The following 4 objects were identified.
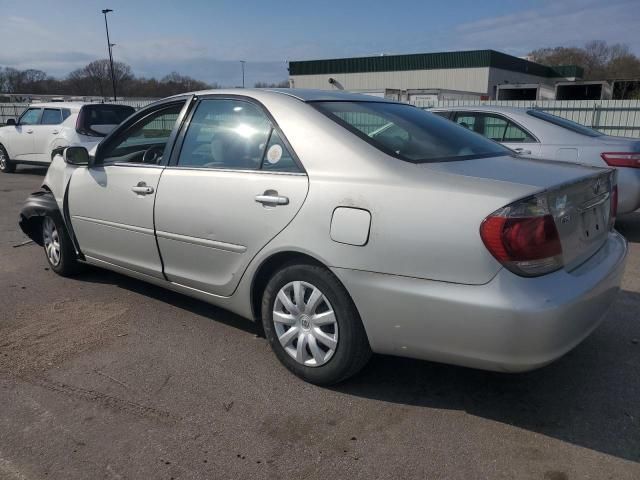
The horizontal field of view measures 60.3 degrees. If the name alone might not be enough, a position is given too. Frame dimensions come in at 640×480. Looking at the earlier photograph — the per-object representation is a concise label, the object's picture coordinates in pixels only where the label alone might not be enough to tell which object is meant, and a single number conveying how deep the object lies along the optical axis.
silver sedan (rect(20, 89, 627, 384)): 2.42
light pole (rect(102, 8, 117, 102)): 42.69
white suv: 11.73
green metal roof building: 46.81
